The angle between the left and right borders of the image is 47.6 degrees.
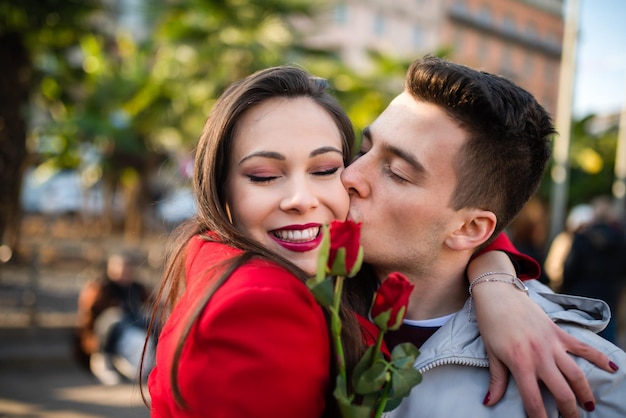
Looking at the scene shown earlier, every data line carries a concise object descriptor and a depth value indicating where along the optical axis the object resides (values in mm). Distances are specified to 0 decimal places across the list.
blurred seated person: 5232
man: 748
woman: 543
